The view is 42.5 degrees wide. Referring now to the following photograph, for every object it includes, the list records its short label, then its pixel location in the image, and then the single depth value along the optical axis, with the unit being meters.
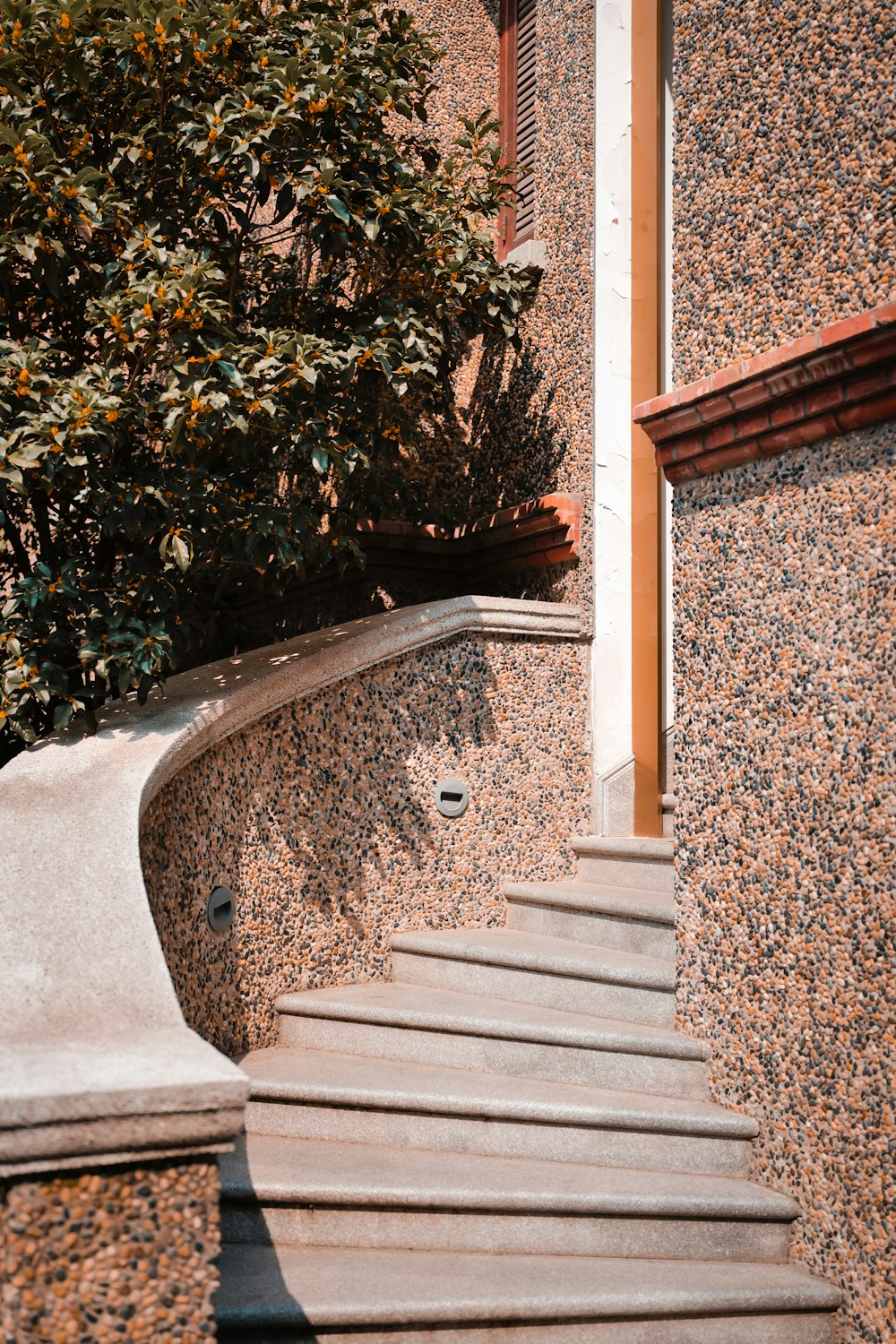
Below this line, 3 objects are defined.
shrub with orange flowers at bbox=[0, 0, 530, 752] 3.70
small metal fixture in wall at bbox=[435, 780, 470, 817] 4.82
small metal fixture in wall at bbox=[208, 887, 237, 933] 3.88
